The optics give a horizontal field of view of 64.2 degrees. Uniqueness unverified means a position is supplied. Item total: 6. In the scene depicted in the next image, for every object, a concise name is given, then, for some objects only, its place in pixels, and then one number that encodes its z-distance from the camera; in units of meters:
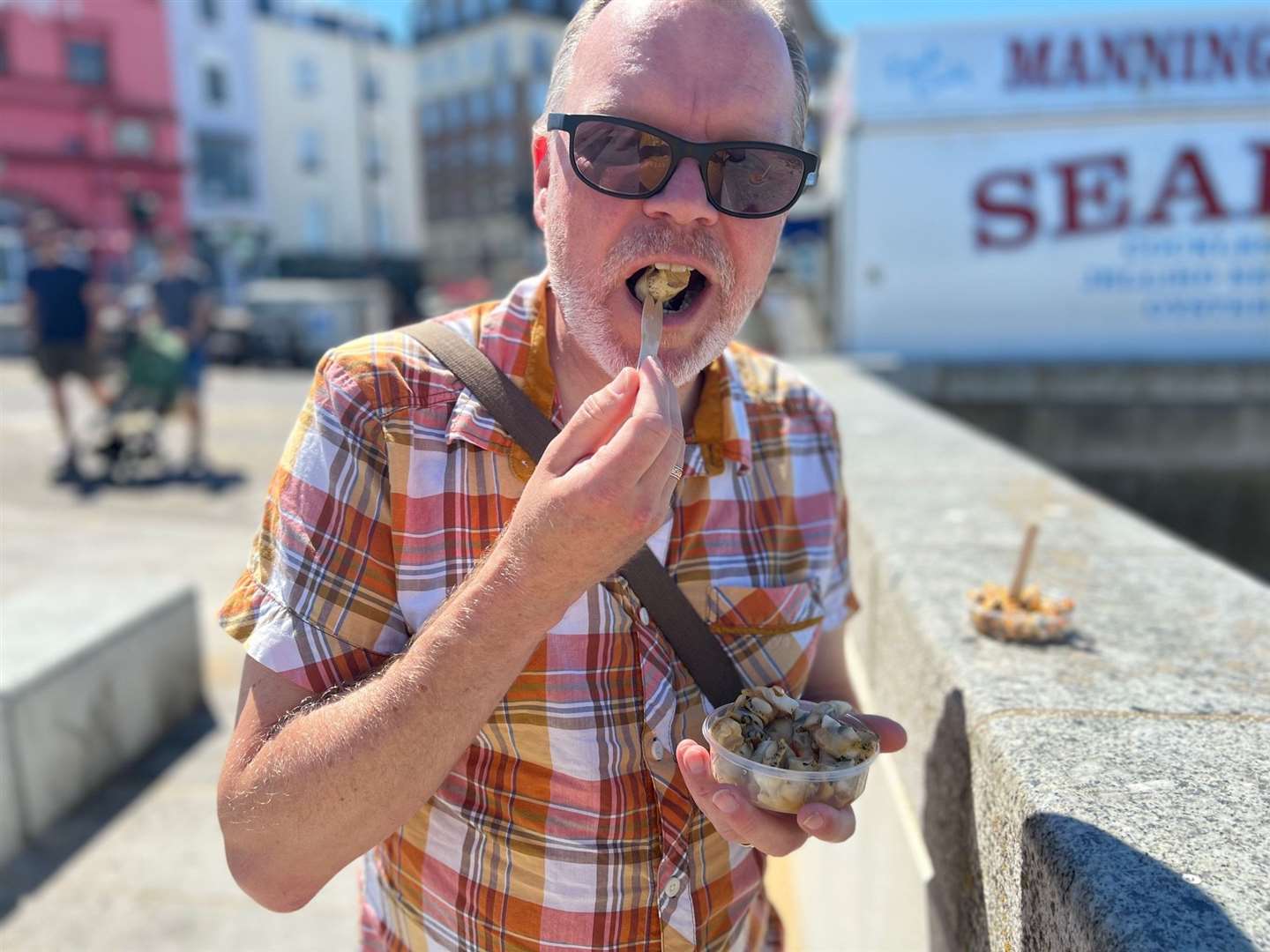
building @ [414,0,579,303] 47.75
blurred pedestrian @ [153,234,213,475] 8.41
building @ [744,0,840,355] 11.47
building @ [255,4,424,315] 41.69
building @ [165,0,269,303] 32.62
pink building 27.22
